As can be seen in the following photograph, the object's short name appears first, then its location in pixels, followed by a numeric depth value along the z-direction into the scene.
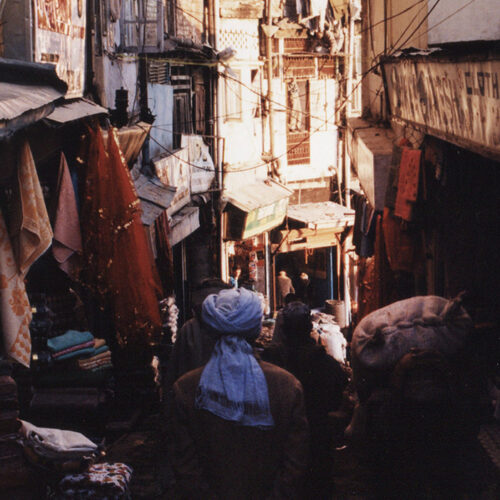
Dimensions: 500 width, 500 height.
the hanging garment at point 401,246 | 10.26
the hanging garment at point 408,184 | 9.00
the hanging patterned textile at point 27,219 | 4.84
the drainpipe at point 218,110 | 20.12
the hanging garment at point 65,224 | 6.93
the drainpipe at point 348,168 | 25.97
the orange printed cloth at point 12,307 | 4.70
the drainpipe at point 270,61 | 23.52
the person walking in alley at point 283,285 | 24.27
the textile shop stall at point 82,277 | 7.05
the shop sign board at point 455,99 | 5.88
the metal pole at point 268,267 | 24.55
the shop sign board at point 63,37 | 7.14
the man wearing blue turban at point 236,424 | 4.04
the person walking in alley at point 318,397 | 5.38
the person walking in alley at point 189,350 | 6.16
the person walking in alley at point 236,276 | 21.48
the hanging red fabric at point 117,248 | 7.50
